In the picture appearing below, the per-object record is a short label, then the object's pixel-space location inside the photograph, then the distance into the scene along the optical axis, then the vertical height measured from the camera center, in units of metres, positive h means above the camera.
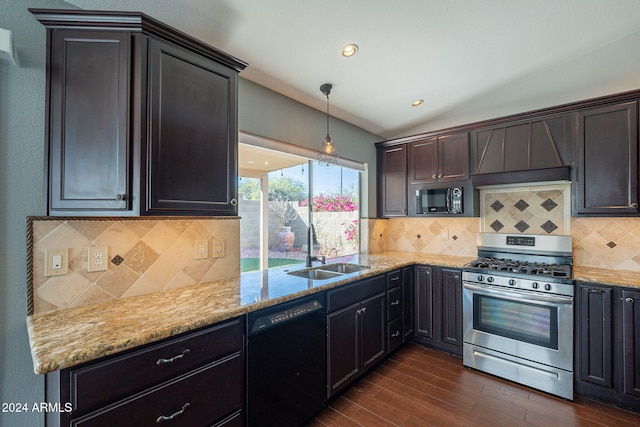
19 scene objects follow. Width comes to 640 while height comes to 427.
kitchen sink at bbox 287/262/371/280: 2.65 -0.55
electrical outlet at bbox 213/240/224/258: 2.12 -0.26
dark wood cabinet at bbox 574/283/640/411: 2.11 -1.00
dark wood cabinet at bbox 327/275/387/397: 2.16 -0.98
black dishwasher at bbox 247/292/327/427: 1.58 -0.93
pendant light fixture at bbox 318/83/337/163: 2.55 +0.68
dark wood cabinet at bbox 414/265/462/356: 2.90 -1.00
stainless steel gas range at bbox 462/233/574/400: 2.31 -0.89
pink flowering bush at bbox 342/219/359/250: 3.75 -0.23
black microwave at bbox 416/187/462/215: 3.17 +0.18
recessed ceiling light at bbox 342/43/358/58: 2.10 +1.27
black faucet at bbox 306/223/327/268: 2.83 -0.29
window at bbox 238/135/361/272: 2.79 +0.10
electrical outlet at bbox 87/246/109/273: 1.56 -0.25
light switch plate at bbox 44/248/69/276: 1.43 -0.25
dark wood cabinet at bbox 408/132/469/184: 3.18 +0.68
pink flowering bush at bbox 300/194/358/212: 3.29 +0.15
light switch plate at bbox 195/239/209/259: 2.02 -0.25
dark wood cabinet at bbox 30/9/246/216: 1.35 +0.50
